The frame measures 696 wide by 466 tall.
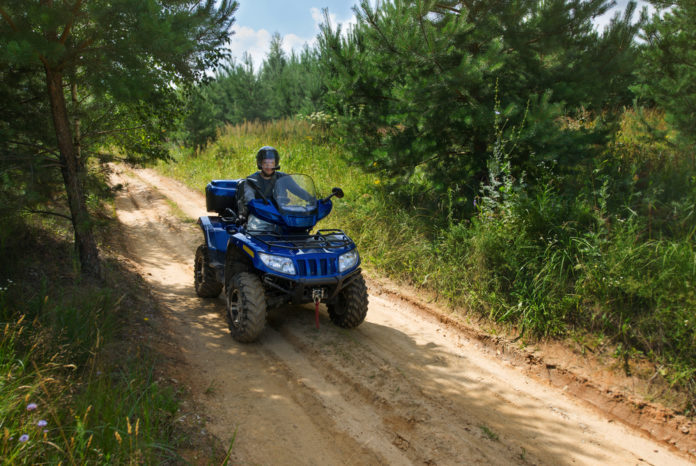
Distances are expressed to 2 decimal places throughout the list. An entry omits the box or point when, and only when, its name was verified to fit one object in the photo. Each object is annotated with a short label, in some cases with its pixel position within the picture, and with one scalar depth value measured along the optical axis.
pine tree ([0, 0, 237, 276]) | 4.17
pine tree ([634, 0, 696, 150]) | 6.86
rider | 5.59
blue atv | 4.82
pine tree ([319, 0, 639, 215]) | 5.81
